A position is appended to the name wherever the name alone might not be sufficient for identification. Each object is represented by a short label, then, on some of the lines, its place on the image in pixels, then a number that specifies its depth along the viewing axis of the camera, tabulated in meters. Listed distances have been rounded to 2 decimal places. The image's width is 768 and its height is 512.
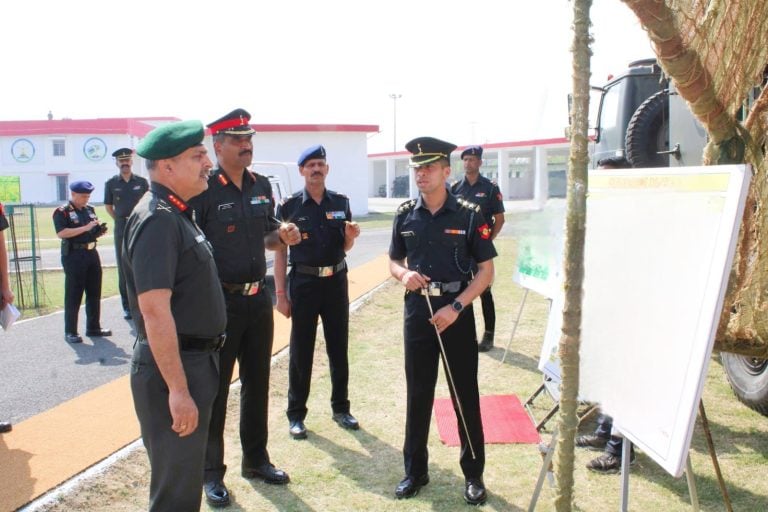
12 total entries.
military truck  4.45
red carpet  4.61
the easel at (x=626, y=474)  2.69
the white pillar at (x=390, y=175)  49.41
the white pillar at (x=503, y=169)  38.03
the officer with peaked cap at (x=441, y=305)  3.75
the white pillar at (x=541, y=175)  31.69
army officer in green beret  2.44
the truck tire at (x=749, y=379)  4.43
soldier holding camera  7.55
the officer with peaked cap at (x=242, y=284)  3.81
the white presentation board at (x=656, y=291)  2.20
